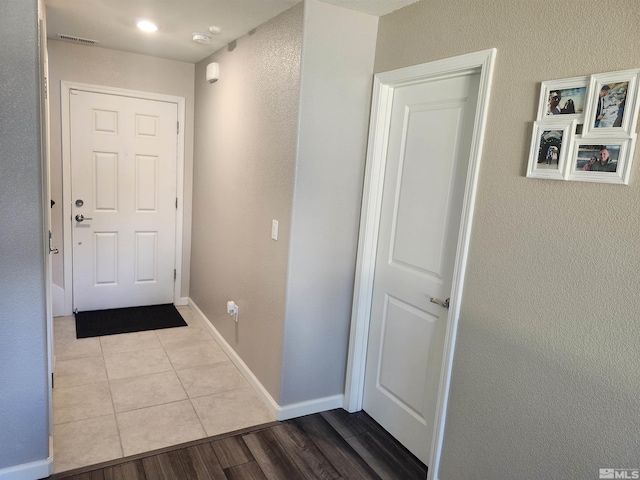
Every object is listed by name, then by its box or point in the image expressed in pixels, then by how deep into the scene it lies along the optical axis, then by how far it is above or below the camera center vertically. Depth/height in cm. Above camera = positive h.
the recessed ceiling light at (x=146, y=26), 287 +90
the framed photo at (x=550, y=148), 150 +17
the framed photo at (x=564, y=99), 146 +33
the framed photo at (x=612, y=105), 134 +30
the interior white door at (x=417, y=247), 208 -32
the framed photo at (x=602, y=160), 135 +13
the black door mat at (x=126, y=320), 368 -140
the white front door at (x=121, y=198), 380 -33
